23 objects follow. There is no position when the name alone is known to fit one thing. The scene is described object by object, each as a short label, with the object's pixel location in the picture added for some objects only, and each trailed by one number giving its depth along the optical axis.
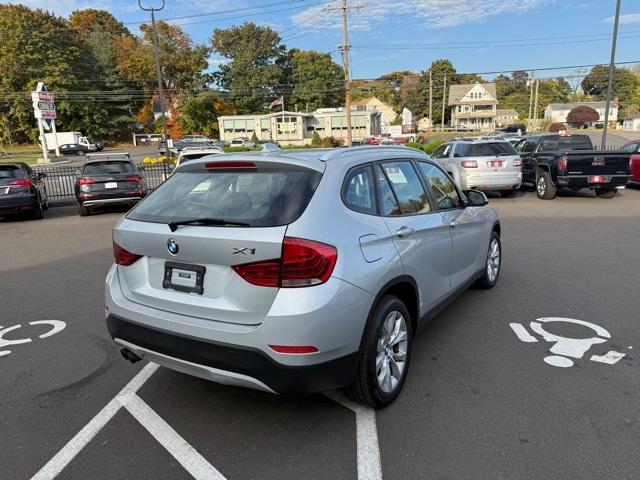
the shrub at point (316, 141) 55.12
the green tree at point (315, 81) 89.75
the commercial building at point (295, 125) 68.31
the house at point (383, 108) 111.71
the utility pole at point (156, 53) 23.52
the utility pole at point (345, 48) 36.70
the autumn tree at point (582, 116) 87.94
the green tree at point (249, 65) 86.75
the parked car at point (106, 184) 12.60
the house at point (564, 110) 97.25
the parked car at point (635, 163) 14.62
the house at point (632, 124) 85.06
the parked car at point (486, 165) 13.62
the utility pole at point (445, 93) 97.24
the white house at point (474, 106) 94.75
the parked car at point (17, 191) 11.84
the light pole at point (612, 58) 18.67
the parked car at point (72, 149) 53.59
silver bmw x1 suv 2.62
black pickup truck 12.27
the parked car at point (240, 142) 54.72
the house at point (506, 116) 105.38
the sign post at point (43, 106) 37.26
